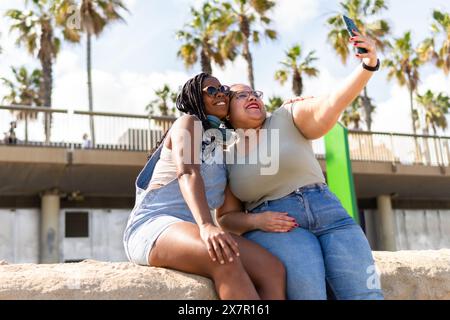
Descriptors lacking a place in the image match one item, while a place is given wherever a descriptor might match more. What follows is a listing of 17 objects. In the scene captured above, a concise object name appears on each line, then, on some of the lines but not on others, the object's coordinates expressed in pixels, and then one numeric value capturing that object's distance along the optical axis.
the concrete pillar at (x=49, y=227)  16.75
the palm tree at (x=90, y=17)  22.69
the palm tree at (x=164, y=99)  32.94
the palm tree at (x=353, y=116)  34.50
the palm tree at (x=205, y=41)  23.80
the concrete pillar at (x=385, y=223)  21.36
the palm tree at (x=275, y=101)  28.38
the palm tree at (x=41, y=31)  22.58
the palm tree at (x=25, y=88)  30.55
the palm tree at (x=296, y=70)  25.38
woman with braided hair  2.23
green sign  10.66
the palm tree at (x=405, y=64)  28.44
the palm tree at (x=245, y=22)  23.31
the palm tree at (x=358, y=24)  25.44
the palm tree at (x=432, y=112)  34.09
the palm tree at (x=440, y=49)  25.83
